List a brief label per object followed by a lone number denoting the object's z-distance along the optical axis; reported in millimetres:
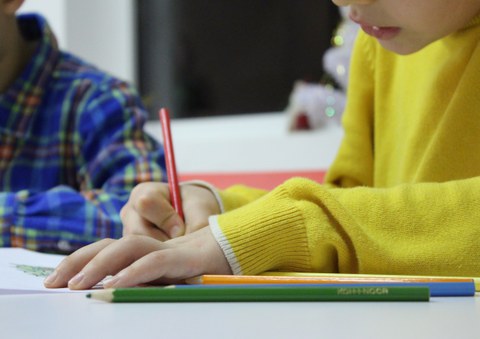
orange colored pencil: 880
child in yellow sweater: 924
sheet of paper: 905
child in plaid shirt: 1478
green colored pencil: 838
